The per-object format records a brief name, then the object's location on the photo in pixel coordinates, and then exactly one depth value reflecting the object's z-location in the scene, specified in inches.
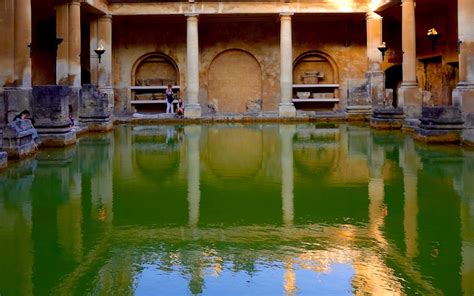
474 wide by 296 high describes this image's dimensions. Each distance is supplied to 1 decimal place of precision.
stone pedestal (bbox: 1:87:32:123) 580.7
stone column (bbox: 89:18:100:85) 1039.6
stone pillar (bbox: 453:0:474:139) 597.0
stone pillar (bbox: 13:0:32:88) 609.3
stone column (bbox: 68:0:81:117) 840.3
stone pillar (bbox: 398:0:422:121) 809.5
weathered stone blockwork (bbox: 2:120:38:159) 488.4
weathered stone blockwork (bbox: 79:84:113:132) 828.6
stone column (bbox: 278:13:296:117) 1075.3
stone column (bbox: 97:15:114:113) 1046.4
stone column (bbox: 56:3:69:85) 834.8
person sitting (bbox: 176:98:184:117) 1085.1
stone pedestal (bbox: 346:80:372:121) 1039.6
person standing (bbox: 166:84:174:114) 1103.6
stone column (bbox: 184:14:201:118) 1076.5
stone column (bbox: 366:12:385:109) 998.4
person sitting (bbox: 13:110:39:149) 542.6
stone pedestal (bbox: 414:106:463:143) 591.8
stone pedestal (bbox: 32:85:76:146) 590.6
